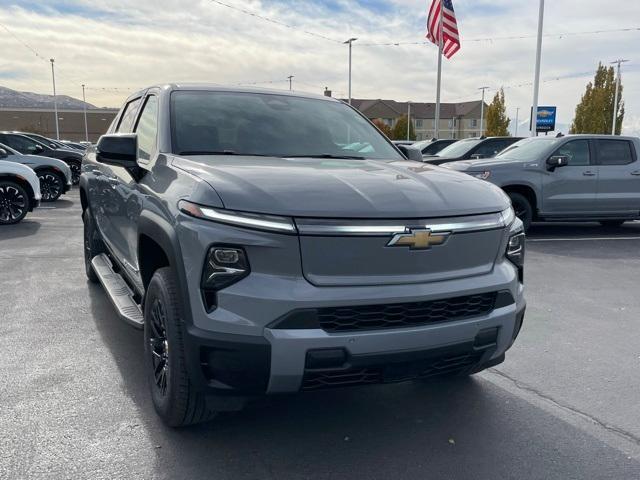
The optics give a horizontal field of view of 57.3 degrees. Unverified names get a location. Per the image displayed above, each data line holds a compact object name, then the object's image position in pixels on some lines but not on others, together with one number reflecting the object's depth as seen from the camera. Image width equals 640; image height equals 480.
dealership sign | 43.88
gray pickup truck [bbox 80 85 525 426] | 2.43
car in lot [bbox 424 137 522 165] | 14.12
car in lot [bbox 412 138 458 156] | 18.16
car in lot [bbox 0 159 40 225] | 10.45
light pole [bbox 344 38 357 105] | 39.03
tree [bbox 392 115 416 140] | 74.83
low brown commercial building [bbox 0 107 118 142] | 90.62
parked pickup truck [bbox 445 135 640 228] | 9.76
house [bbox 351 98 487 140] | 96.12
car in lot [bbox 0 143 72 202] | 14.04
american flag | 20.45
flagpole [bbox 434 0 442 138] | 20.61
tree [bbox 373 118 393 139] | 79.31
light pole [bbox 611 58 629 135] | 52.56
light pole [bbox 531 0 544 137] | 24.11
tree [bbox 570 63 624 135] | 52.91
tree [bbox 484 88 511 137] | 61.34
